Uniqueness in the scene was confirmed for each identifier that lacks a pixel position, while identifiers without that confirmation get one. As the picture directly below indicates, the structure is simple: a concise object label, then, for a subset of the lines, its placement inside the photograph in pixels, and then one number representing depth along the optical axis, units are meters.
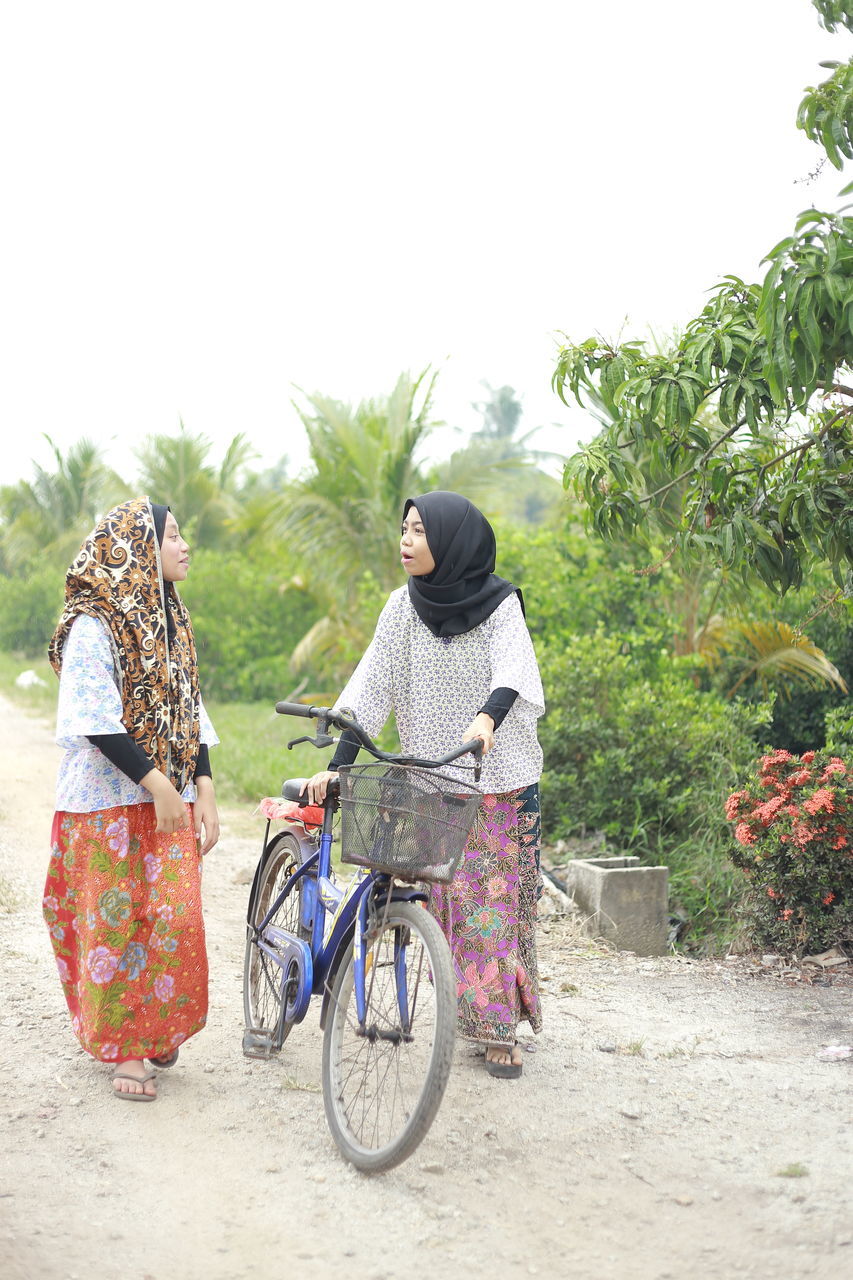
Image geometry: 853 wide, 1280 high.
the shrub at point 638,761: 7.33
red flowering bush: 5.37
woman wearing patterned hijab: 3.69
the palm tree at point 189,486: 22.22
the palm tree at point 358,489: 14.12
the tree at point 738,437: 3.90
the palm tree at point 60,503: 27.14
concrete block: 5.99
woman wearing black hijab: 3.85
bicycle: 3.14
